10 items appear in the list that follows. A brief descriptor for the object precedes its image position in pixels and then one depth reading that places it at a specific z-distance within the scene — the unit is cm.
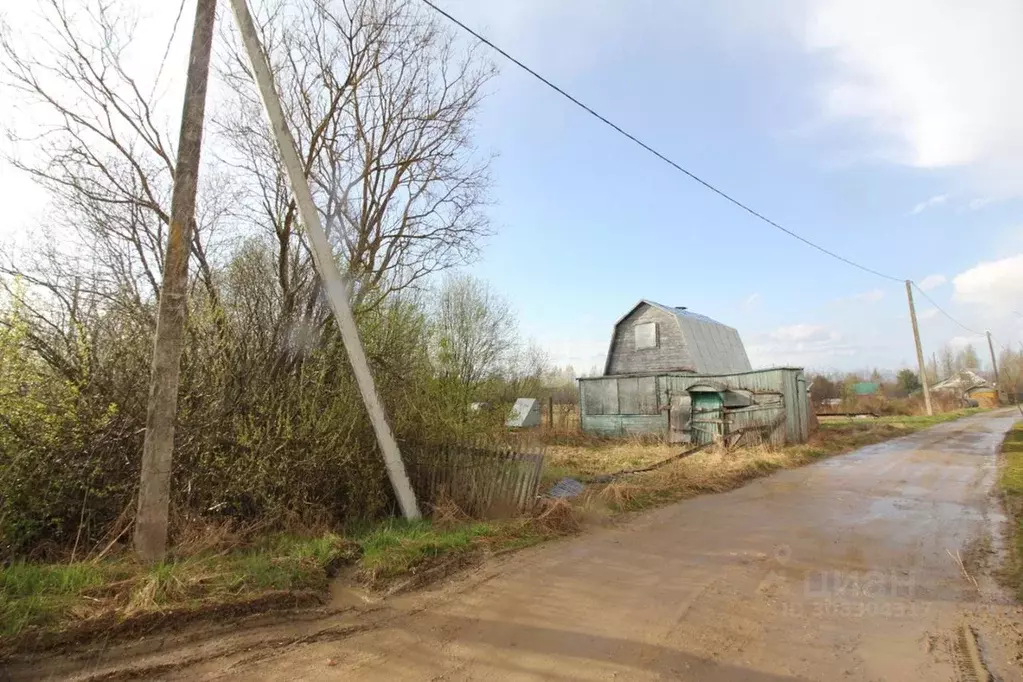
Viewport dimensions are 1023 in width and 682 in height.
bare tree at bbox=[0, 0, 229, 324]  1041
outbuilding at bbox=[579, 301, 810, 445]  1919
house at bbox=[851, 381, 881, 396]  5590
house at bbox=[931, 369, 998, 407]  6359
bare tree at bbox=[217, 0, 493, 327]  1177
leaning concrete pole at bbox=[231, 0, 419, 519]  696
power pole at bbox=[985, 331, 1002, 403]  5044
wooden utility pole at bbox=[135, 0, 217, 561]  546
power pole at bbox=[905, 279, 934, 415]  3656
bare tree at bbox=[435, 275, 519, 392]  2600
